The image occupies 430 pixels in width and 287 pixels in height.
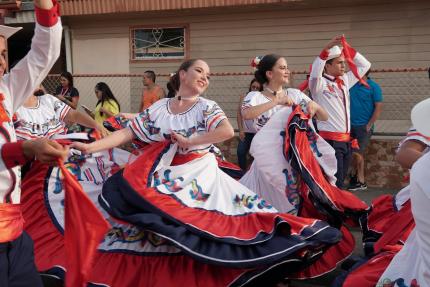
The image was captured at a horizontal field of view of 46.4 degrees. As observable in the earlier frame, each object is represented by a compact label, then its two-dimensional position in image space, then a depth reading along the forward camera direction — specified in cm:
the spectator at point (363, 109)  644
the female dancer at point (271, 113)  404
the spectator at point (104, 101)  770
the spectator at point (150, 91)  788
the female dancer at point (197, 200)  304
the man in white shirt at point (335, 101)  526
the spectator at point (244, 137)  594
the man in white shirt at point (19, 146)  197
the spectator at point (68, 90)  824
